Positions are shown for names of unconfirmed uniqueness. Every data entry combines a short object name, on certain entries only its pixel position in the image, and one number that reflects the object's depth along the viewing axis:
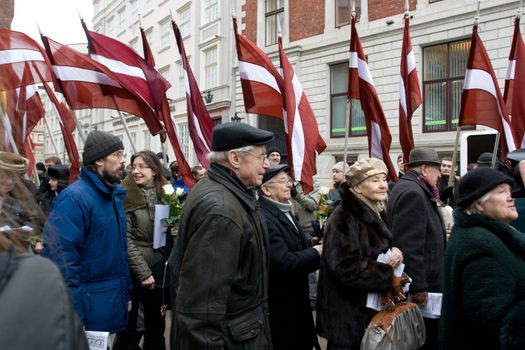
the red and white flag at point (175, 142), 5.96
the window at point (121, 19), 37.06
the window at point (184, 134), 28.18
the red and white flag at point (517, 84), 5.54
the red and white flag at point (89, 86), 5.47
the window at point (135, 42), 34.44
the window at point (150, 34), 32.16
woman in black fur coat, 3.21
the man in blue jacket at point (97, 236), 3.22
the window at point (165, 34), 30.20
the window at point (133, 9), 34.91
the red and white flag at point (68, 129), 5.89
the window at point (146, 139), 32.69
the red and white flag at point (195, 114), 6.20
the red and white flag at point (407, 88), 5.89
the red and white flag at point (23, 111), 6.41
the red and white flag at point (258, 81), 6.08
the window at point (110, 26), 39.51
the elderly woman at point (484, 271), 2.23
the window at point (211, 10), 25.48
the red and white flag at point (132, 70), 5.81
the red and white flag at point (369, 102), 5.82
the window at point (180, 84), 28.45
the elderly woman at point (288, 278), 3.32
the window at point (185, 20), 27.89
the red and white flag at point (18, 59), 5.71
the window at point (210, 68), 25.83
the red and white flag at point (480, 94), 5.60
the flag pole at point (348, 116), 5.58
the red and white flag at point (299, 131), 5.59
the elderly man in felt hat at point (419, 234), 3.81
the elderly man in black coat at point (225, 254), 2.33
